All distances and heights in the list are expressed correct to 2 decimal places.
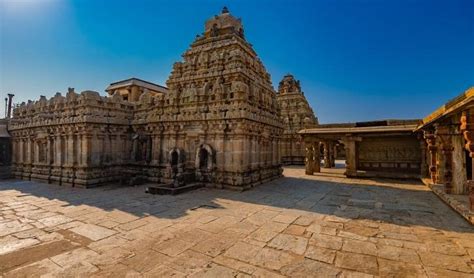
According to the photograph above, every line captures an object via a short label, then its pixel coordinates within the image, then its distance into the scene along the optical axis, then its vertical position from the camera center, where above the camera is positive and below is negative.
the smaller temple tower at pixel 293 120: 27.42 +2.97
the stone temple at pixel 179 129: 11.62 +1.01
